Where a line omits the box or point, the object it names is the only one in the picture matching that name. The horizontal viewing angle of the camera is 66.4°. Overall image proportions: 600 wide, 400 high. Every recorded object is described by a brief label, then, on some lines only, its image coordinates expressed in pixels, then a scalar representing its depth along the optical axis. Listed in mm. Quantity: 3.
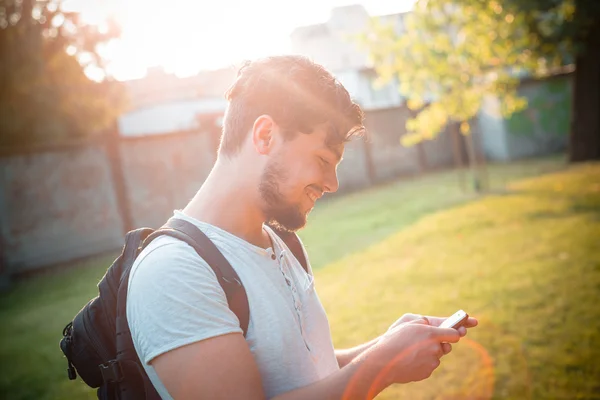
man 1126
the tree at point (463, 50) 10211
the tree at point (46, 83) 13859
